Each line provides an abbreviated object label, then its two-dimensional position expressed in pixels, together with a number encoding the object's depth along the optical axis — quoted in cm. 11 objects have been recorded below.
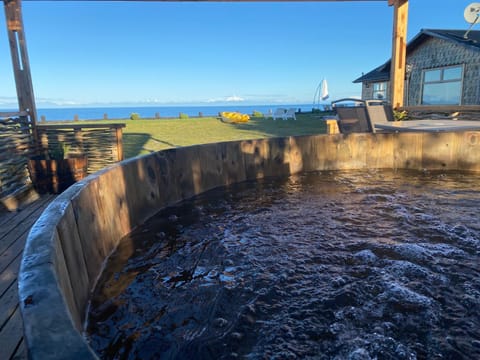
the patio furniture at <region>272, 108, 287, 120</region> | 2155
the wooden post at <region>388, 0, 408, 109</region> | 783
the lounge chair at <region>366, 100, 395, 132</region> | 765
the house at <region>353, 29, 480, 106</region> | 1327
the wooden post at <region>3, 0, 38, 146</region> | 494
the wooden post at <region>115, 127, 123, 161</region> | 583
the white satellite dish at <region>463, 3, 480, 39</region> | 1202
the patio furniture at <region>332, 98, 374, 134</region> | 732
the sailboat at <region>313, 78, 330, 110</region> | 3644
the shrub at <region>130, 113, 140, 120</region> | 2810
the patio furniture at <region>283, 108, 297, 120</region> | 2095
